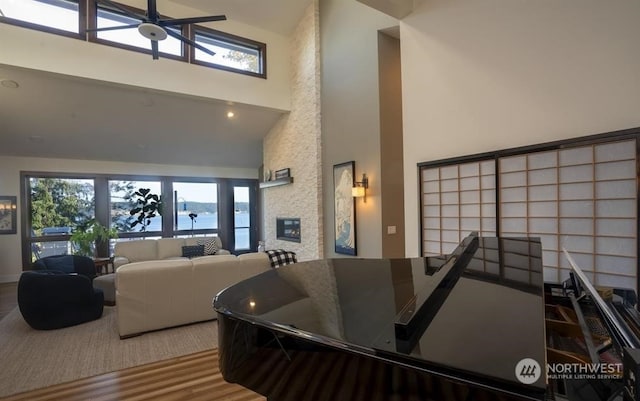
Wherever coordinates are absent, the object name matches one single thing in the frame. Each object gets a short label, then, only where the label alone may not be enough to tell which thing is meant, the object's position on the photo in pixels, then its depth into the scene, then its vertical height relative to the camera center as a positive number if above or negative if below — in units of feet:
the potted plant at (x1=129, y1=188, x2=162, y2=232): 26.18 -0.78
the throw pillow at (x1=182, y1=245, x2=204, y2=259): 22.88 -4.04
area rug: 9.30 -5.45
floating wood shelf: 21.99 +1.05
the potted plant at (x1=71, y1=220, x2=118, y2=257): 21.36 -2.65
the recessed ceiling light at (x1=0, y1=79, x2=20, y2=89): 14.92 +5.91
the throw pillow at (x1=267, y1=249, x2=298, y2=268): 15.43 -3.24
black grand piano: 3.00 -1.94
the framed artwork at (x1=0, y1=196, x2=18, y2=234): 21.30 -0.93
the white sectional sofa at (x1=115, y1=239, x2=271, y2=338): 11.98 -3.79
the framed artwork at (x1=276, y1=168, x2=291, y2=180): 22.49 +1.71
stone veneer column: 19.69 +3.67
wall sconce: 16.20 +0.27
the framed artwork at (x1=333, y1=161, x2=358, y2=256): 17.04 -0.87
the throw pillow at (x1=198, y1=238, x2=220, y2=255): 23.44 -3.78
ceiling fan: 11.31 +6.92
